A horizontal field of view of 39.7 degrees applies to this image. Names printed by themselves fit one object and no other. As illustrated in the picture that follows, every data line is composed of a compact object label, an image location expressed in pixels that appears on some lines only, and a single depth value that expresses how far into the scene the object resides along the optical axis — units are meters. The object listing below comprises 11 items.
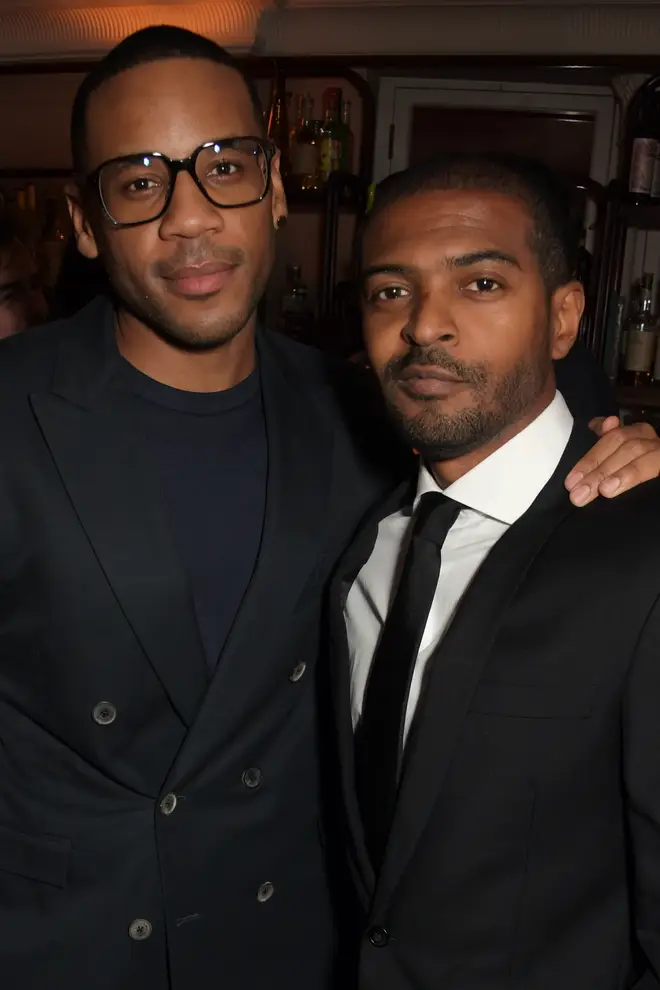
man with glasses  1.26
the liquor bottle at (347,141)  3.77
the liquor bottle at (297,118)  3.81
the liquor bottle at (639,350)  3.36
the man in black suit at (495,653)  1.02
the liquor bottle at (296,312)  3.83
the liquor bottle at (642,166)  3.25
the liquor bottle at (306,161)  3.66
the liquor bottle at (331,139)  3.67
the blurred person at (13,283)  2.07
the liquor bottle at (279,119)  3.77
